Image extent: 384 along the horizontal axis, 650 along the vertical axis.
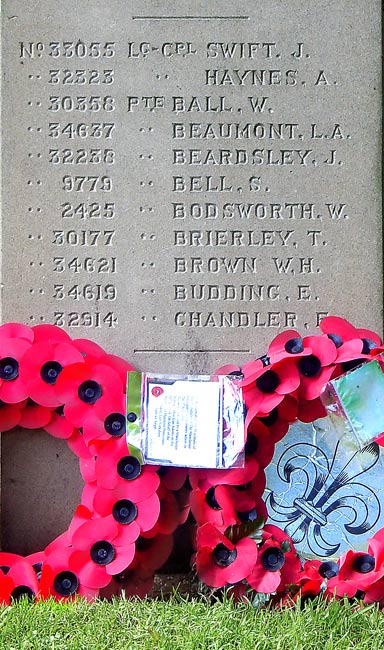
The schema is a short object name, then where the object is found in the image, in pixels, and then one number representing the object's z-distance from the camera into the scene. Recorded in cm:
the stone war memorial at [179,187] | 330
